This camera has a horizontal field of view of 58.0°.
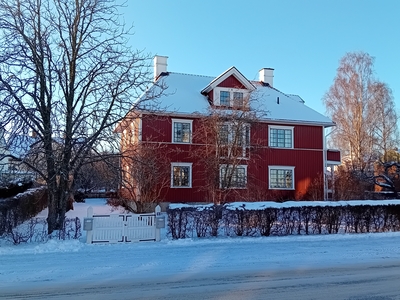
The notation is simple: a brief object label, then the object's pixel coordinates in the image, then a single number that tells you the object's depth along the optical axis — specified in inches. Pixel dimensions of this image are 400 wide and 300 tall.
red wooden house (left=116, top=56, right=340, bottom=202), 718.5
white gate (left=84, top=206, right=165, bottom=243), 433.4
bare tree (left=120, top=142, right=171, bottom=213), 632.6
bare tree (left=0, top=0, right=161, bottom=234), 449.1
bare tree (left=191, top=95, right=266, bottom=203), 708.7
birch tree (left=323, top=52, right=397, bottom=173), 1419.8
